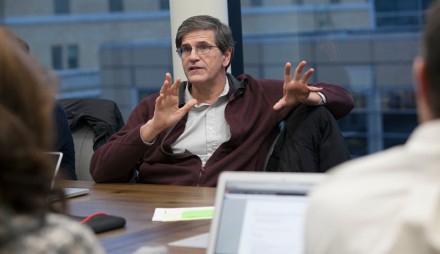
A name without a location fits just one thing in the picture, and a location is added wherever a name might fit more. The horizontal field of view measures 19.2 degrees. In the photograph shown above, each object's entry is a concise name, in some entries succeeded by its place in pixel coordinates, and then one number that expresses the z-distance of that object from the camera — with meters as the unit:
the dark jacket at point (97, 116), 6.10
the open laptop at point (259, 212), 2.54
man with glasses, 5.08
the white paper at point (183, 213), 3.86
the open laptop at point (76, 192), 4.71
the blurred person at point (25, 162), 1.62
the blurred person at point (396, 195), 1.51
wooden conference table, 3.45
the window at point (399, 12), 7.15
